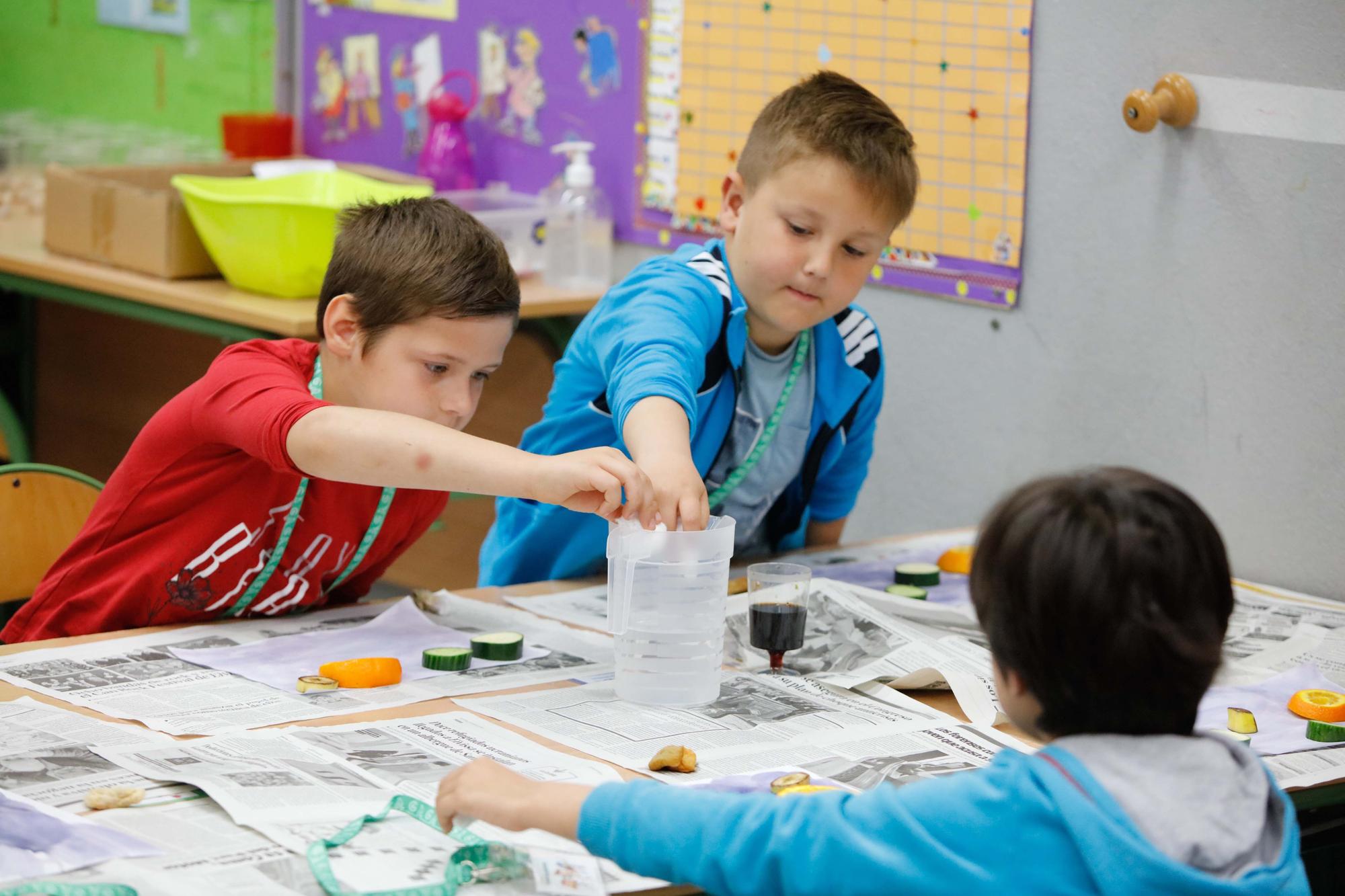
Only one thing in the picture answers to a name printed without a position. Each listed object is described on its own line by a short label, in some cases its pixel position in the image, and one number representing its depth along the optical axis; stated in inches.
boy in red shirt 142.0
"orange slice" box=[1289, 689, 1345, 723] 136.8
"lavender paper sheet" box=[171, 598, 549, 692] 136.8
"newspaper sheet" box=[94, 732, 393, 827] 124.0
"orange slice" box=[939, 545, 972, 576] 154.7
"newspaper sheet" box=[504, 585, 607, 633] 145.8
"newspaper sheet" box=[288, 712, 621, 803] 127.5
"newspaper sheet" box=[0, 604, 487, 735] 131.6
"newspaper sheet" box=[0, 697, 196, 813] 124.8
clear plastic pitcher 135.0
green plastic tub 180.3
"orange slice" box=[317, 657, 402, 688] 135.5
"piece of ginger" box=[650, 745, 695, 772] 128.6
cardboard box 184.8
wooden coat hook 156.6
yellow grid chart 166.0
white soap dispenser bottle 188.5
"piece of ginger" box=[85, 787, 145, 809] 123.6
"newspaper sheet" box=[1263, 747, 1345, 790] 131.1
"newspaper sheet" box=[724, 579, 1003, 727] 137.5
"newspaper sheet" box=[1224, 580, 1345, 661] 146.0
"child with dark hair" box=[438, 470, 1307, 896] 116.8
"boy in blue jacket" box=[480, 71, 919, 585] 147.5
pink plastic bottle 200.3
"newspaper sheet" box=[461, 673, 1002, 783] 130.6
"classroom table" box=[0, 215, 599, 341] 178.2
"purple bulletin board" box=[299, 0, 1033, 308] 167.3
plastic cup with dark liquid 139.3
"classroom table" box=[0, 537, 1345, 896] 130.9
